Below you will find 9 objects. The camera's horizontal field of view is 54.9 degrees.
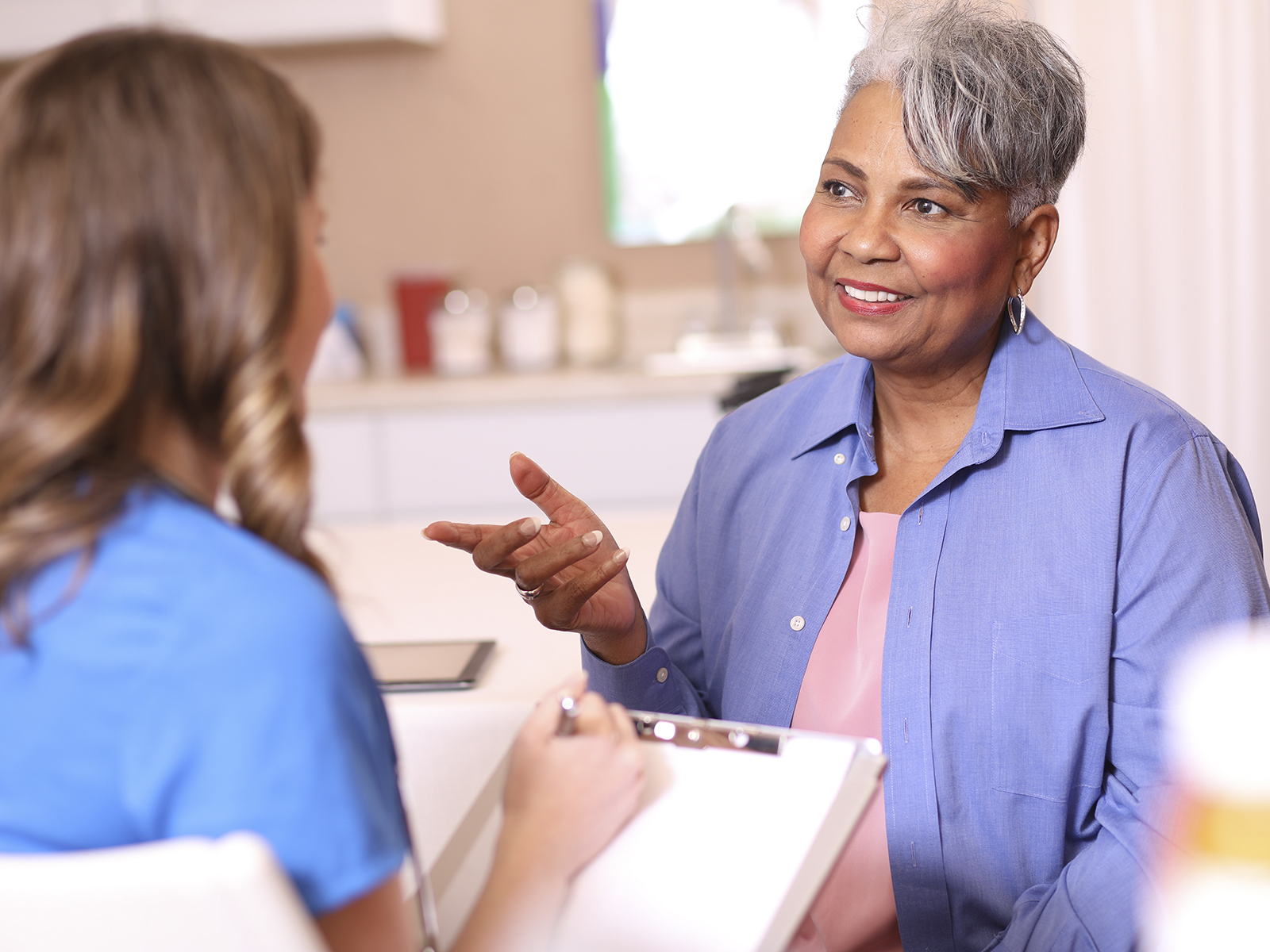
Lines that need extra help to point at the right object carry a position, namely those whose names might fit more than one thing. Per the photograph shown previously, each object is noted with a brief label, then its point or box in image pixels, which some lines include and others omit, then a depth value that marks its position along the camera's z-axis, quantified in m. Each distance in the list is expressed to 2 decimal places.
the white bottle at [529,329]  3.41
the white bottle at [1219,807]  0.73
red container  3.50
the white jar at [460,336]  3.39
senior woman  1.10
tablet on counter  1.29
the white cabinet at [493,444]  2.96
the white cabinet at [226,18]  3.12
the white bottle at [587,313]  3.47
